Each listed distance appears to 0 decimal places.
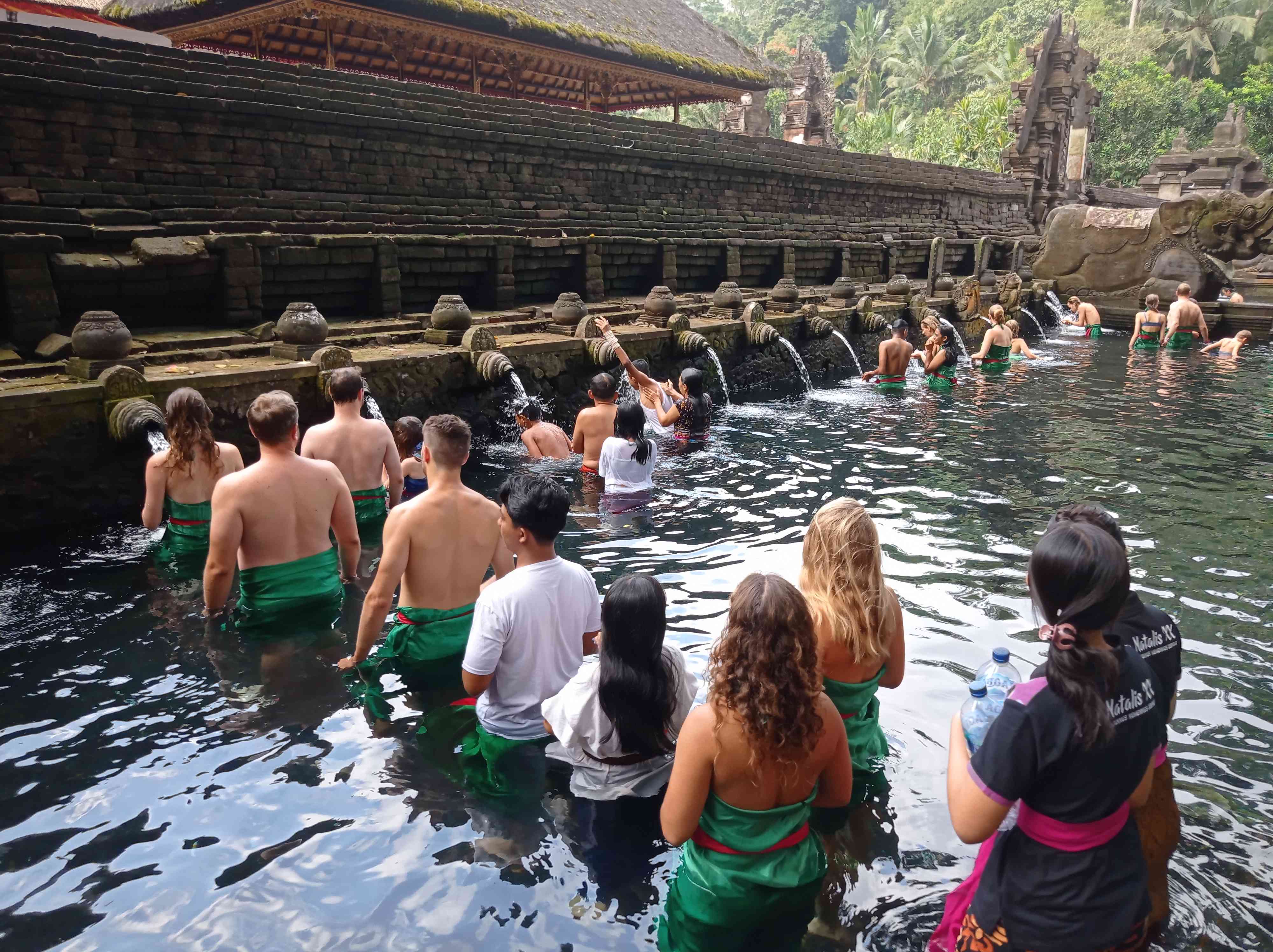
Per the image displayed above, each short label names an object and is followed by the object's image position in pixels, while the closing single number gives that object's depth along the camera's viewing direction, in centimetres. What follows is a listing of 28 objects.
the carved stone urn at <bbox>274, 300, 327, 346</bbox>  767
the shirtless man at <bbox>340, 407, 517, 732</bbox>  383
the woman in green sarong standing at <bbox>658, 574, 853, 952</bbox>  220
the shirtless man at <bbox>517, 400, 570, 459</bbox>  776
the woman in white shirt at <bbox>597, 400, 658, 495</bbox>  664
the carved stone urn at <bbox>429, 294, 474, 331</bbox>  889
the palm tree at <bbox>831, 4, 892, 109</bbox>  4806
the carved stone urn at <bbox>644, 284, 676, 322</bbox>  1127
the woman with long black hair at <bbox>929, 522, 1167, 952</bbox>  184
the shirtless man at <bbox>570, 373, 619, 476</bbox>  744
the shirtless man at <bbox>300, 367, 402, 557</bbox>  564
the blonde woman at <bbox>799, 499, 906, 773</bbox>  273
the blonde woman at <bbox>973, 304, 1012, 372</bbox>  1461
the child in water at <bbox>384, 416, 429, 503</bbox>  641
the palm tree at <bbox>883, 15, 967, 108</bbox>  4584
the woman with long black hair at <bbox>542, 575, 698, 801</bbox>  258
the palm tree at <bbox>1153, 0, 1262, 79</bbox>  3859
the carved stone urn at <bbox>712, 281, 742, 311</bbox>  1315
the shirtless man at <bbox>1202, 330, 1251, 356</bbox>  1536
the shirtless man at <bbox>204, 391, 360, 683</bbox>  426
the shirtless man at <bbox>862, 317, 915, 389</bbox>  1209
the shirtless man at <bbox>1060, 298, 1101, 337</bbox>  1931
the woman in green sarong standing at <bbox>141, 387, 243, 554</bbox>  527
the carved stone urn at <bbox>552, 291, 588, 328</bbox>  1049
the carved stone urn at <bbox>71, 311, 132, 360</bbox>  643
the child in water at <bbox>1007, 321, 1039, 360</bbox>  1581
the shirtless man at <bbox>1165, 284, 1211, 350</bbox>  1639
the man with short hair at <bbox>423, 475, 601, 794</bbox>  313
